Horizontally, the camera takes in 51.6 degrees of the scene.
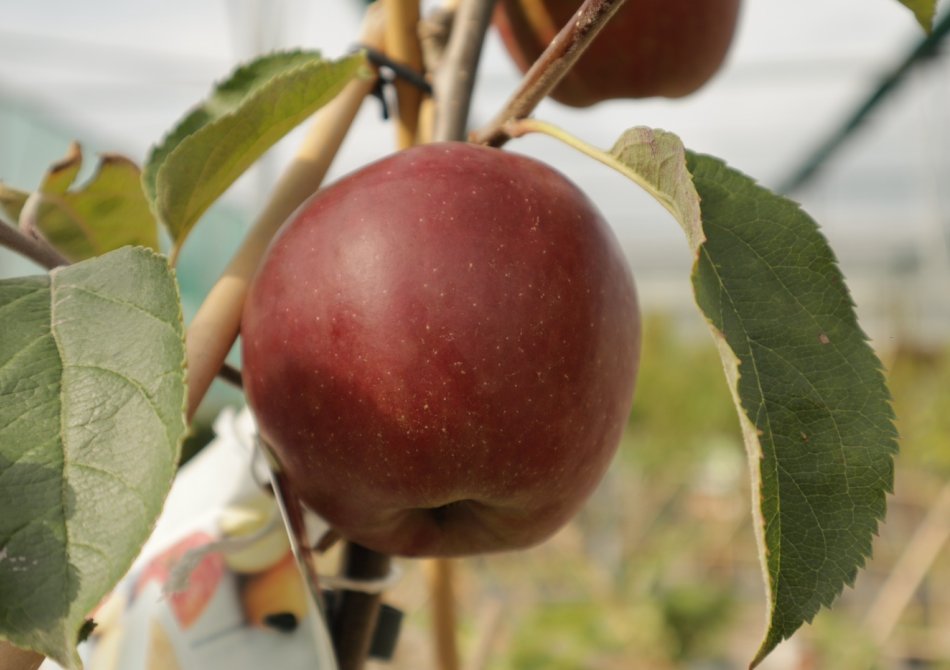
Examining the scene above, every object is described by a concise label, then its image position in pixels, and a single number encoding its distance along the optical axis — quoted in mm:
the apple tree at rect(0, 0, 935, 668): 190
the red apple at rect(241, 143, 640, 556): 273
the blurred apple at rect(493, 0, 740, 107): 453
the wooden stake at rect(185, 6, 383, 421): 290
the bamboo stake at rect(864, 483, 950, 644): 2533
